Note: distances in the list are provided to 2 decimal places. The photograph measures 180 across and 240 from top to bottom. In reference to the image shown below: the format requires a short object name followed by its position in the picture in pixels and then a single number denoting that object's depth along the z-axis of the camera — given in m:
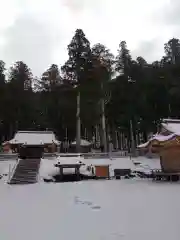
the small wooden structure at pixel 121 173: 13.40
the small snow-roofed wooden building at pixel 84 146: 27.68
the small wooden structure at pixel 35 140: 23.52
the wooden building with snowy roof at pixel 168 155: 12.18
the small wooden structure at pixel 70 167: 13.69
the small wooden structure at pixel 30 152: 18.19
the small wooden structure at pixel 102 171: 13.49
